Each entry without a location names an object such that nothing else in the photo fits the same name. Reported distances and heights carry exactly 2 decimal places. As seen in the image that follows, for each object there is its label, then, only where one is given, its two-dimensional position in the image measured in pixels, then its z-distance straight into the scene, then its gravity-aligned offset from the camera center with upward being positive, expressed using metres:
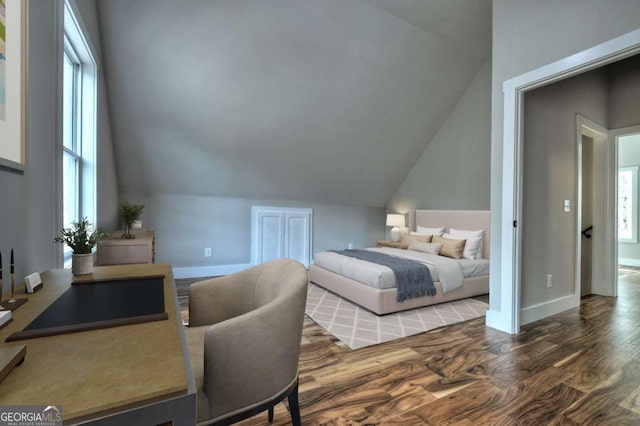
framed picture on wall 0.98 +0.45
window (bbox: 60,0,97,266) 2.22 +0.69
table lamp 5.44 -0.21
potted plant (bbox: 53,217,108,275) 1.32 -0.17
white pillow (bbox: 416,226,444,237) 4.69 -0.31
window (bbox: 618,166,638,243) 5.70 +0.15
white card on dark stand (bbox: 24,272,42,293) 1.02 -0.25
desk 0.49 -0.32
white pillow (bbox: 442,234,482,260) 3.91 -0.48
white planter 1.32 -0.23
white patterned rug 2.54 -1.06
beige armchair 0.94 -0.51
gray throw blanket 3.08 -0.71
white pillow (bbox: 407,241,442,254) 4.11 -0.51
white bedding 3.06 -0.66
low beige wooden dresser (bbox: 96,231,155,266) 2.54 -0.35
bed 3.03 -0.84
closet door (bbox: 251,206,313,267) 5.00 -0.38
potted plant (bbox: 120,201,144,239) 3.22 -0.03
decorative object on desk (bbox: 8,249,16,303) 0.92 -0.24
